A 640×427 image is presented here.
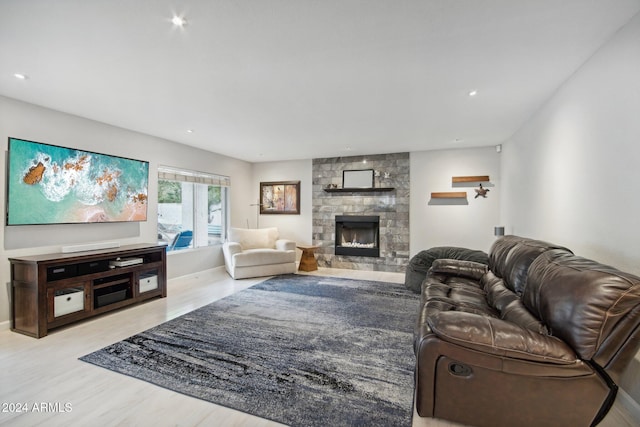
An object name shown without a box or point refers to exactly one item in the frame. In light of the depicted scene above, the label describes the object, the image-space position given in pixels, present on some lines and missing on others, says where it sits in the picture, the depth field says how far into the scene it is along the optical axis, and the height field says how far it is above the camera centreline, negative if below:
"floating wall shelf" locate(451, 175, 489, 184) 5.21 +0.65
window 5.00 +0.10
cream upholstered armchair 5.17 -0.76
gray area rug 1.82 -1.21
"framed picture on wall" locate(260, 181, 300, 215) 6.70 +0.38
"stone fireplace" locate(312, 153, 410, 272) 5.82 +0.03
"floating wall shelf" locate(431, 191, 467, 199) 5.37 +0.35
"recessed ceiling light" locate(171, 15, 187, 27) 1.73 +1.18
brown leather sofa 1.27 -0.68
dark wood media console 2.78 -0.81
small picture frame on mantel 5.98 +0.74
